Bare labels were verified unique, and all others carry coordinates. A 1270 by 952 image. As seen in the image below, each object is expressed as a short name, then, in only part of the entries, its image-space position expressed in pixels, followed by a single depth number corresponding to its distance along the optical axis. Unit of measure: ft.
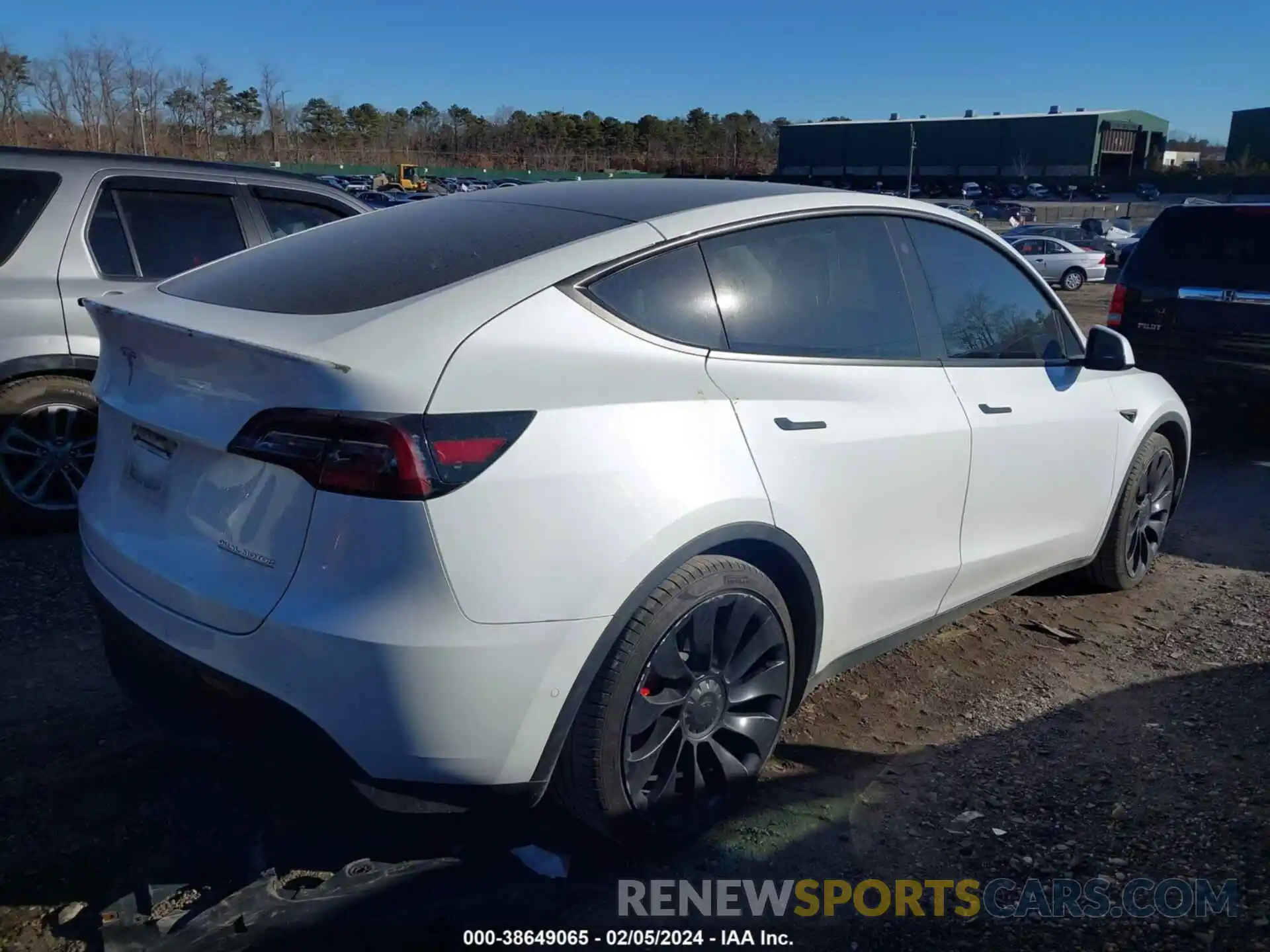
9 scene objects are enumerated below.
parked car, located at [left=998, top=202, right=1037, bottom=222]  180.95
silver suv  16.66
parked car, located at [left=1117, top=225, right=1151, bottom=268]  107.67
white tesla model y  7.36
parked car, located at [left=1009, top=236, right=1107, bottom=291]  95.25
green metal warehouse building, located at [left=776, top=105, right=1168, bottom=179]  278.67
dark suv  24.56
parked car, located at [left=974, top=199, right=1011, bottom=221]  183.62
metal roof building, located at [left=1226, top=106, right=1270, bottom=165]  286.46
